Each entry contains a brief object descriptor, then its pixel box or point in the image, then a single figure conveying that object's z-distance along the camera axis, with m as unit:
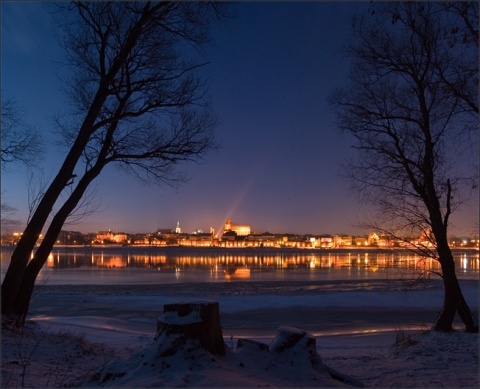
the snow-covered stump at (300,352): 7.18
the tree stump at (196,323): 6.59
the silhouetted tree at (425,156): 13.24
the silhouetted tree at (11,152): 14.16
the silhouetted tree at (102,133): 11.68
